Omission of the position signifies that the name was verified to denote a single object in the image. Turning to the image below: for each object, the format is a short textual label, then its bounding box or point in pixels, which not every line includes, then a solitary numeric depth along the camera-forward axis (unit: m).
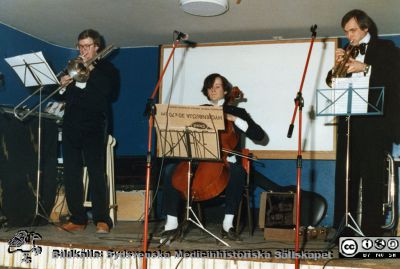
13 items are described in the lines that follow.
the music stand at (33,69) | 4.03
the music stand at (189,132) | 3.57
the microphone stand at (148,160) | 3.16
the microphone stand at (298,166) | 3.10
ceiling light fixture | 4.43
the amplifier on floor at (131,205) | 5.48
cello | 3.86
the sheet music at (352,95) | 3.23
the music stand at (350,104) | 3.23
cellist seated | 3.97
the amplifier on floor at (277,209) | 4.25
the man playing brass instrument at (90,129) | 4.19
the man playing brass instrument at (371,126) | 3.46
